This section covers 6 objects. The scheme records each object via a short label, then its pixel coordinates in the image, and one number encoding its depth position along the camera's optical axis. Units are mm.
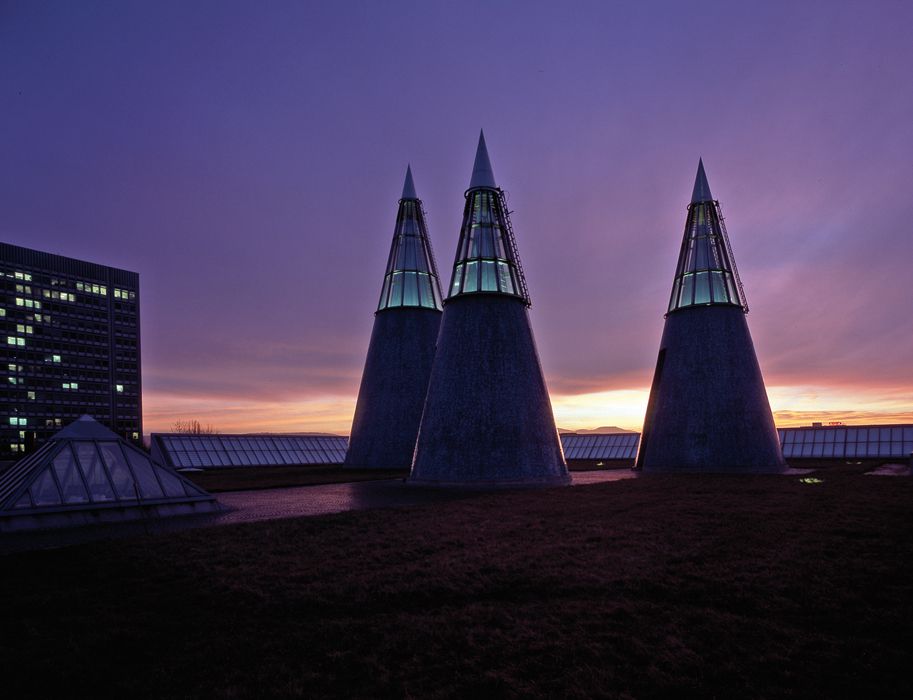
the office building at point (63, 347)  104938
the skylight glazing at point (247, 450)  39469
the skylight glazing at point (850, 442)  46094
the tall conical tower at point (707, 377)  28781
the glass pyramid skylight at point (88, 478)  13688
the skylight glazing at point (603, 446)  52875
